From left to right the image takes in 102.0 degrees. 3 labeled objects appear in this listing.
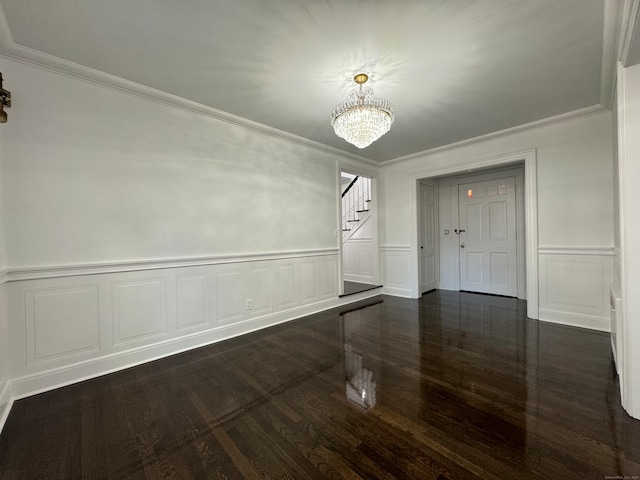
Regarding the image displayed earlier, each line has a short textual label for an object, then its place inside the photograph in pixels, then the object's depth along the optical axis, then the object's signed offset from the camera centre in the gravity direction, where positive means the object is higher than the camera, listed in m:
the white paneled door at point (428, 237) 5.40 +0.01
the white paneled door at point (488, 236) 4.87 +0.00
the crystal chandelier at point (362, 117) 2.37 +1.13
